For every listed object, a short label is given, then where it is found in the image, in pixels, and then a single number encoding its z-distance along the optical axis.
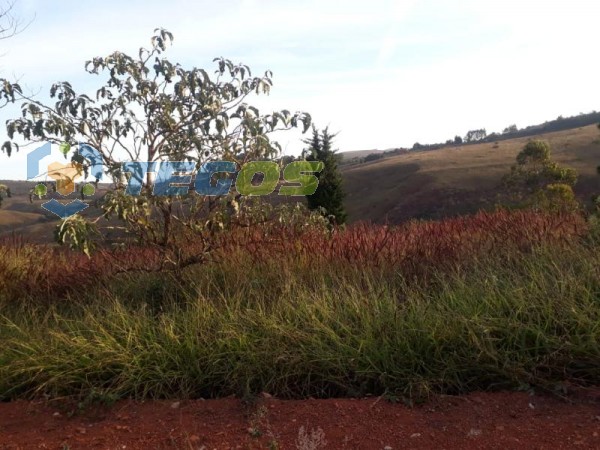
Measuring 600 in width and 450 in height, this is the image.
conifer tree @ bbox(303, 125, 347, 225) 17.31
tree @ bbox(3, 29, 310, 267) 5.71
